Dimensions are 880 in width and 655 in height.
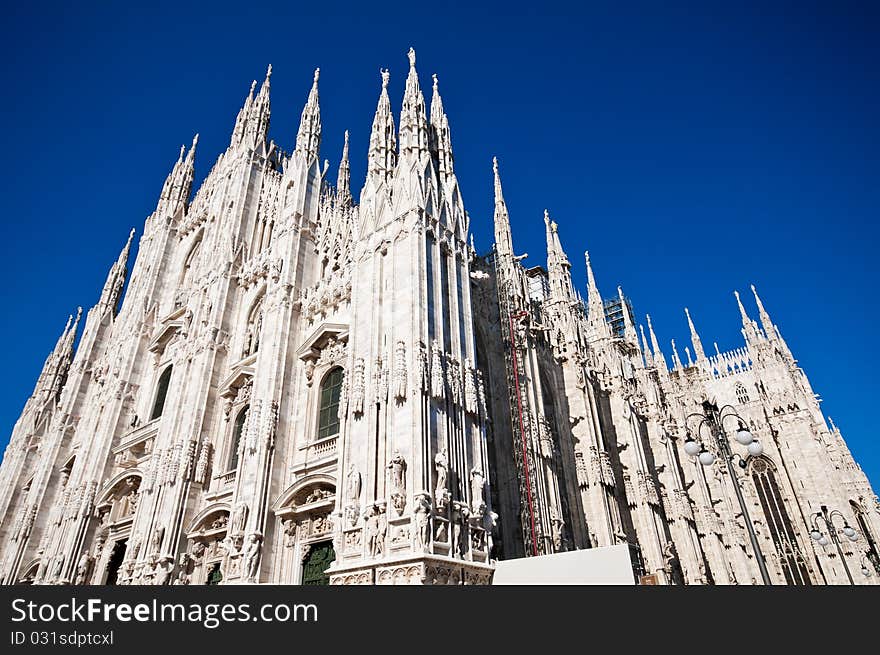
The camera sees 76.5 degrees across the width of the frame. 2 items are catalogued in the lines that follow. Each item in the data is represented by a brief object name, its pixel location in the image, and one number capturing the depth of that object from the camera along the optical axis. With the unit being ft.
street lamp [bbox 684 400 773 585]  35.99
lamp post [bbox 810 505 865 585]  93.69
